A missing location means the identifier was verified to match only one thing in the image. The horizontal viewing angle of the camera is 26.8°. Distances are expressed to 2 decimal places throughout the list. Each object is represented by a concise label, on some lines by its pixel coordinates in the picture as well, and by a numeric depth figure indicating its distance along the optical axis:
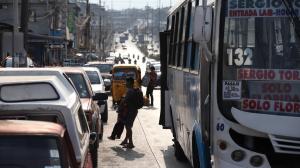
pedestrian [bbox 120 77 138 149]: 13.81
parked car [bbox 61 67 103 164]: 11.45
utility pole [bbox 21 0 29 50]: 31.64
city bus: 6.48
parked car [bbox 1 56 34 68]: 25.96
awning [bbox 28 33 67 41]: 44.42
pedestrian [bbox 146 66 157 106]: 25.88
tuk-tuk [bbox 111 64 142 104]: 26.00
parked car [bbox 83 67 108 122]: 19.50
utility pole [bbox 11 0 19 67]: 23.83
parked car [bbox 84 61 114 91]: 34.38
